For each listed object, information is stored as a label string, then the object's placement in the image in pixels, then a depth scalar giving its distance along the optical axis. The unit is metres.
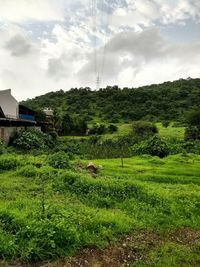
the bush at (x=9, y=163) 13.49
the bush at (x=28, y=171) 12.34
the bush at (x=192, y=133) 31.12
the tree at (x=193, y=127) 31.26
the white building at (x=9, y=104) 29.63
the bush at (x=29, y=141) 22.89
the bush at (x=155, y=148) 22.15
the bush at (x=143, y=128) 36.64
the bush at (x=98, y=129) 38.01
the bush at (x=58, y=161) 13.65
